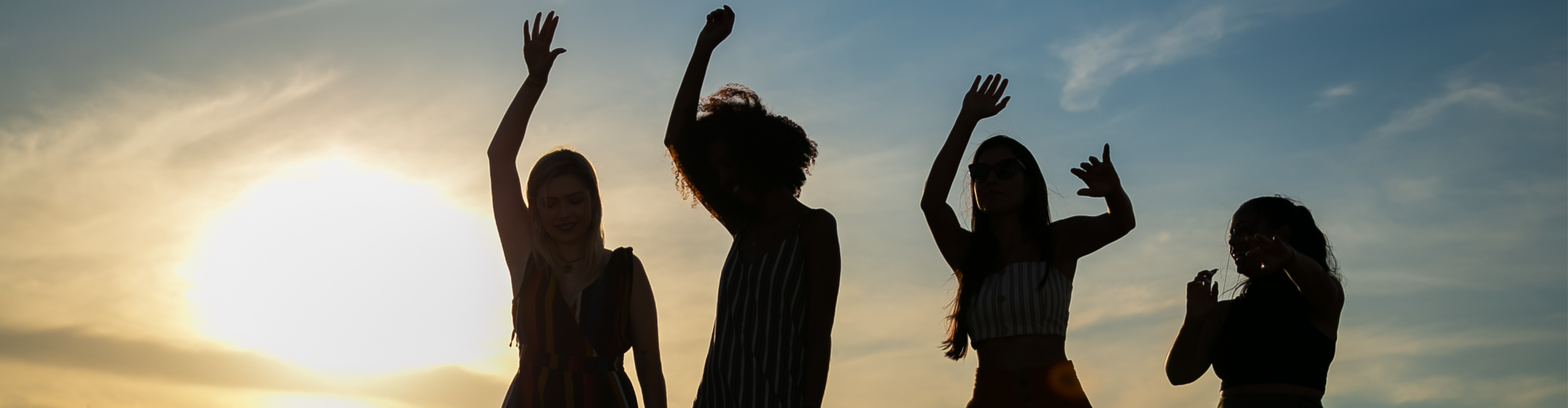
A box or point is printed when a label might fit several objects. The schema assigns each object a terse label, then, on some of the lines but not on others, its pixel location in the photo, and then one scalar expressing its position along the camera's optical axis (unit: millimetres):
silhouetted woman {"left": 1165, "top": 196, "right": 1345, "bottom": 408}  6301
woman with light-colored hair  5973
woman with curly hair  5684
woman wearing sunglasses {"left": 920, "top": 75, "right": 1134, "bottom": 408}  6027
